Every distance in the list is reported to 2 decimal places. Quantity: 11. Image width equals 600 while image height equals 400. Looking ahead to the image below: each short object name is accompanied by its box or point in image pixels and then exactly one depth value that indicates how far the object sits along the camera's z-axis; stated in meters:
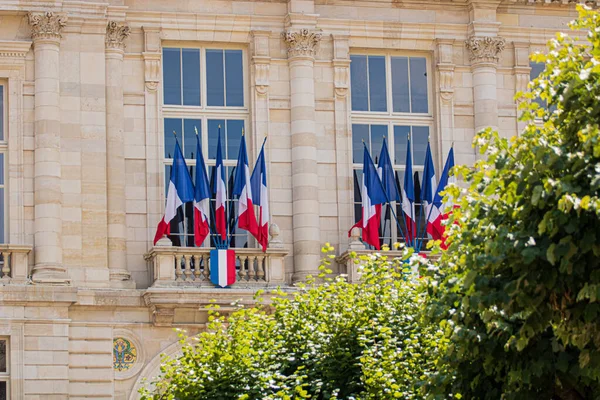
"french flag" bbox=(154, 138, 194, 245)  39.81
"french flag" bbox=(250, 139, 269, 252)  40.41
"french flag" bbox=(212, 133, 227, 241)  40.28
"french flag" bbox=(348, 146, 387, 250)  41.12
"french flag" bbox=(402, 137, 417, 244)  41.56
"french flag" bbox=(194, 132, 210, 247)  40.28
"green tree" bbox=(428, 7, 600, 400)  22.78
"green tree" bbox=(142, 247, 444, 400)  30.11
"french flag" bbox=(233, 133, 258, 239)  40.22
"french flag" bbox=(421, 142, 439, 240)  41.50
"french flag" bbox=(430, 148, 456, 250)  41.50
